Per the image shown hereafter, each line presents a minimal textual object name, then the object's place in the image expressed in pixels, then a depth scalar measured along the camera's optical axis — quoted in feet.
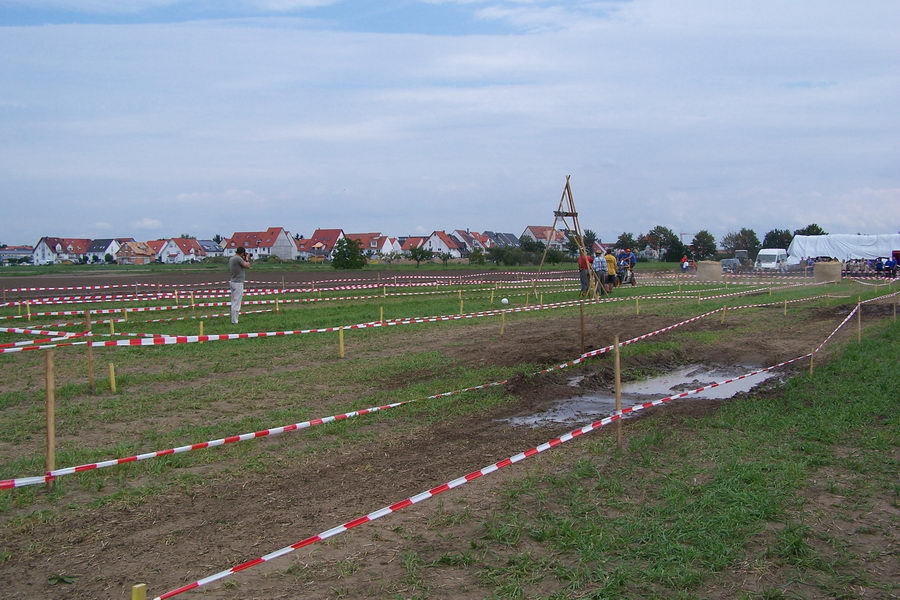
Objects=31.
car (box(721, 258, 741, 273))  212.64
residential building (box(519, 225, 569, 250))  435.04
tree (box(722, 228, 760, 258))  324.19
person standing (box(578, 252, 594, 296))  92.78
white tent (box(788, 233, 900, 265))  204.03
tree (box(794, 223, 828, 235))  305.12
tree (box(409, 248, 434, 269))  235.32
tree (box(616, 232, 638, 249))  279.90
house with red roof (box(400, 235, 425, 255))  456.86
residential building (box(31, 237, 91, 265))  483.92
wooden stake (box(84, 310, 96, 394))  36.04
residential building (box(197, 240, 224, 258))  532.97
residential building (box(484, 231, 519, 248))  527.81
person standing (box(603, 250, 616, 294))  100.42
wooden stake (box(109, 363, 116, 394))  38.37
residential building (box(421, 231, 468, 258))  442.91
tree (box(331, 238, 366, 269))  205.36
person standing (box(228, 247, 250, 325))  63.87
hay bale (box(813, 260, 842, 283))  144.60
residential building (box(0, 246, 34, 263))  549.54
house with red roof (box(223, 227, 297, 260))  432.25
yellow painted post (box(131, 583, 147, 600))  11.99
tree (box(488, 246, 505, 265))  246.88
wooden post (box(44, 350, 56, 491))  22.43
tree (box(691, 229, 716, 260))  279.90
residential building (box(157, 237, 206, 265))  472.03
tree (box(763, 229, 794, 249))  327.47
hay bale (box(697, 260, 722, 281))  155.02
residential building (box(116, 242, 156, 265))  453.99
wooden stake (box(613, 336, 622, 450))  26.83
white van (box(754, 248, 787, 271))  217.97
